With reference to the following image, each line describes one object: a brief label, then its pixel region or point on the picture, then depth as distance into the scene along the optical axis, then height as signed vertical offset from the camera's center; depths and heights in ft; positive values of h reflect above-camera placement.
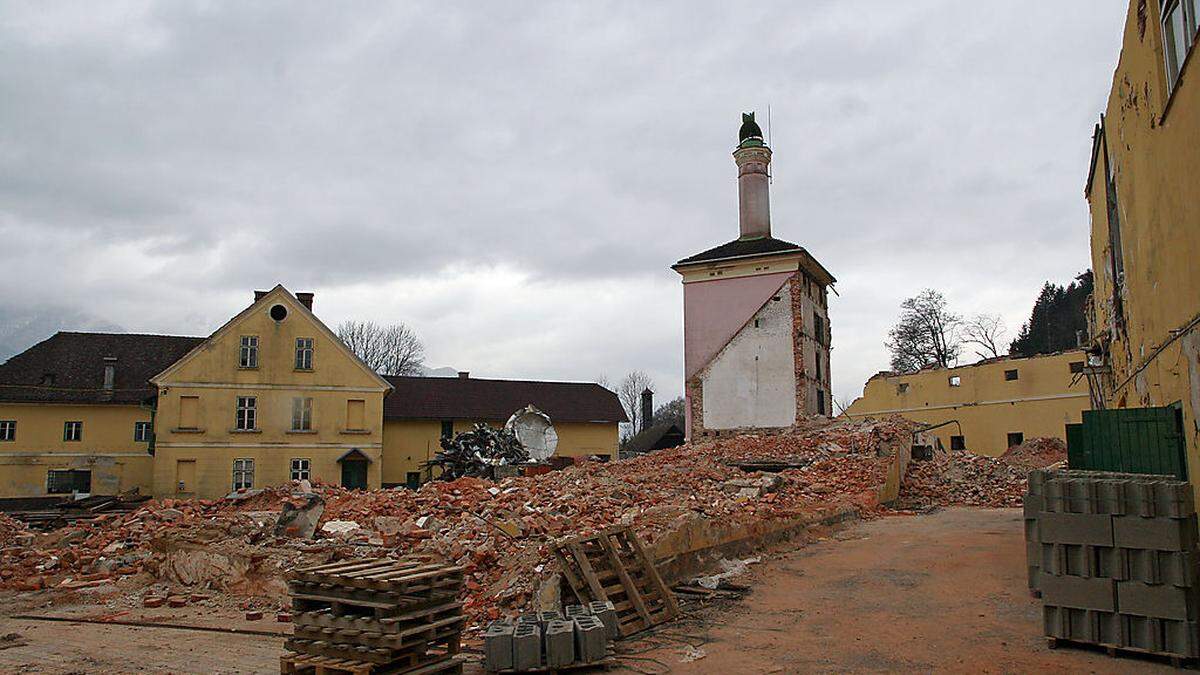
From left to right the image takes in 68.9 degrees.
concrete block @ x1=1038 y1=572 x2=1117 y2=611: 24.44 -4.44
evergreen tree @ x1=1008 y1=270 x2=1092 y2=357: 188.14 +26.01
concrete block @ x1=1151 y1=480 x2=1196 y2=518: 23.31 -1.70
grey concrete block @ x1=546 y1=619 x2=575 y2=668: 25.93 -6.16
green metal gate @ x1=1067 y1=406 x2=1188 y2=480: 31.63 -0.25
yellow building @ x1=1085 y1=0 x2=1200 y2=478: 27.53 +8.75
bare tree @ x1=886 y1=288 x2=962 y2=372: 186.10 +20.89
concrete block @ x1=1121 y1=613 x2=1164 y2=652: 23.58 -5.35
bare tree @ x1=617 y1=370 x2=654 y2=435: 292.20 +7.21
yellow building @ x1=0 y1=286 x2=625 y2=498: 109.29 +3.10
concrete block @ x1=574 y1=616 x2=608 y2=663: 26.40 -6.16
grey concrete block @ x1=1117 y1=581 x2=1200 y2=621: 23.20 -4.43
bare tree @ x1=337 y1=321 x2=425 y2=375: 208.03 +19.32
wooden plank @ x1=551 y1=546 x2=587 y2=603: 32.37 -5.19
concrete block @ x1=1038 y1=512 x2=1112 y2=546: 24.49 -2.64
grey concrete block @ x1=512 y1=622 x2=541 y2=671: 25.91 -6.28
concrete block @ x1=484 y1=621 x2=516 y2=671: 26.02 -6.30
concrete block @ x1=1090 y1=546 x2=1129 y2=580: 24.14 -3.52
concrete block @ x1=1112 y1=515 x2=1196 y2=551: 23.32 -2.63
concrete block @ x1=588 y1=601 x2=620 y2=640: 29.76 -6.05
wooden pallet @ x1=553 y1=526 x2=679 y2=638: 31.89 -5.25
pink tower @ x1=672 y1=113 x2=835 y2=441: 109.09 +13.10
